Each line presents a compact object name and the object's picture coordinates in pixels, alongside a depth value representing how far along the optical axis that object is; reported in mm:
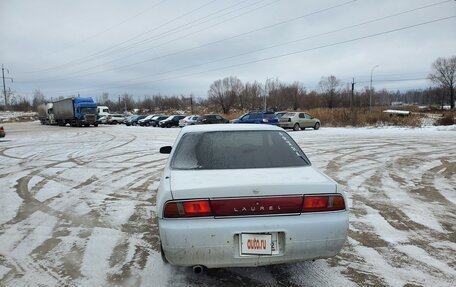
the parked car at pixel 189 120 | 36200
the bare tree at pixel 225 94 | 87875
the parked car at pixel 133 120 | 48319
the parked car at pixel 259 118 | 27422
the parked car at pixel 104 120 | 51075
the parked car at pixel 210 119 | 31236
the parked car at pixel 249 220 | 2785
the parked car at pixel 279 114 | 29684
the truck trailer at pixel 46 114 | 51125
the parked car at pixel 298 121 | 27406
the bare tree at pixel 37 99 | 119400
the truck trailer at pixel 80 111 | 41250
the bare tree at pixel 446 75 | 86562
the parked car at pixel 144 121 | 45538
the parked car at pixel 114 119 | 51500
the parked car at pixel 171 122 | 40281
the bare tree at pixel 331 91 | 97375
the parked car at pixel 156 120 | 44000
